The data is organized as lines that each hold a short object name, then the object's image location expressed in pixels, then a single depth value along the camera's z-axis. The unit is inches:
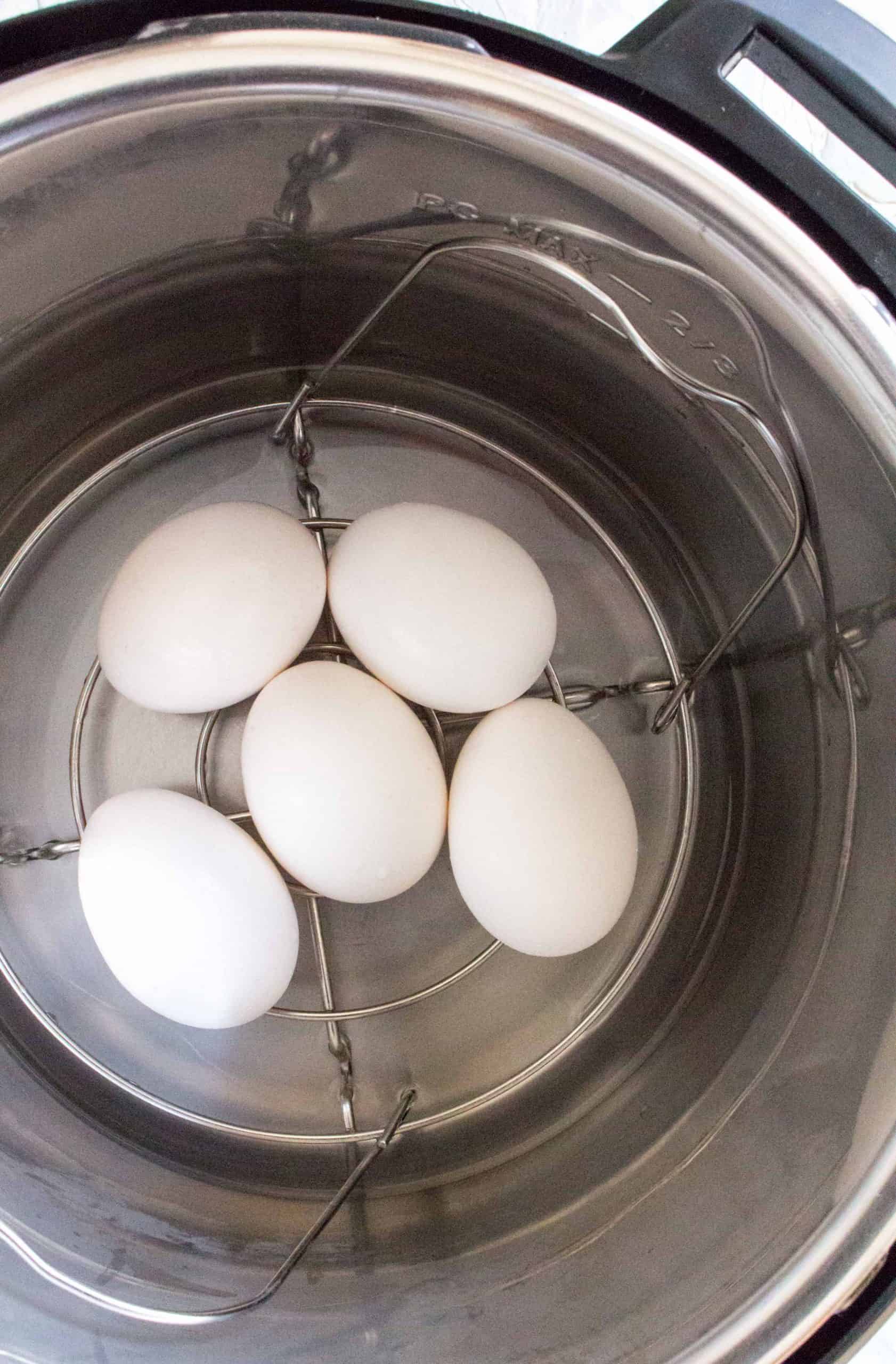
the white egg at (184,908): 18.2
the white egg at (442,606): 18.4
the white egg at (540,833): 18.4
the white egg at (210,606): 18.4
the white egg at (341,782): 18.2
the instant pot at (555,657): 16.5
